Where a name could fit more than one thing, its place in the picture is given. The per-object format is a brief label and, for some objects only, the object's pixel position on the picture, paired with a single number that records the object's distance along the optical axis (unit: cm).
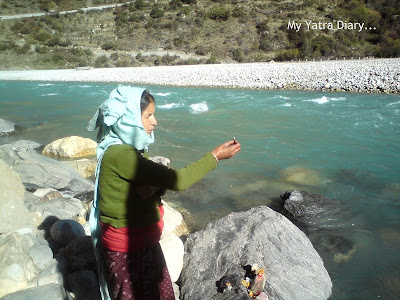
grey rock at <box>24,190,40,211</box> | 386
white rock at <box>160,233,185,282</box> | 301
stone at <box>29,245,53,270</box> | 278
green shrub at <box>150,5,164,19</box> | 4869
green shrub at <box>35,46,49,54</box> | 3834
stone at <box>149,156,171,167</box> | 667
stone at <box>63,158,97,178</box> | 660
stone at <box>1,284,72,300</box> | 231
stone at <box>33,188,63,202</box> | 455
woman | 143
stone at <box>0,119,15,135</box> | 1074
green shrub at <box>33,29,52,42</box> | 4197
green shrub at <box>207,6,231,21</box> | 4514
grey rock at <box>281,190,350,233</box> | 465
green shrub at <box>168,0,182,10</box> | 5175
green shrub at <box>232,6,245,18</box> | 4556
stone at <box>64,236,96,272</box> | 286
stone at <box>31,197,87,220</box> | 385
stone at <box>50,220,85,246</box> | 328
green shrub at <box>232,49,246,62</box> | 3344
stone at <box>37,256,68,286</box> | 264
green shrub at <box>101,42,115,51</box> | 4100
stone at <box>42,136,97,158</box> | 782
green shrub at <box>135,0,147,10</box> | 5469
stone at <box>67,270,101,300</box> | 258
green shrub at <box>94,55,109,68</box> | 3619
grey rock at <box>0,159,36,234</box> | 307
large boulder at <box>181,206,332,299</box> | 280
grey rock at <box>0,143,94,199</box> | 518
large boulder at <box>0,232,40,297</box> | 255
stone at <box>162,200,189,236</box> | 412
